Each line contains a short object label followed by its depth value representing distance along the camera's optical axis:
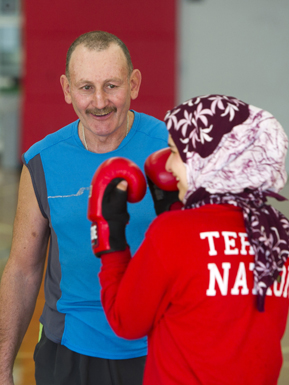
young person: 3.35
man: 3.74
